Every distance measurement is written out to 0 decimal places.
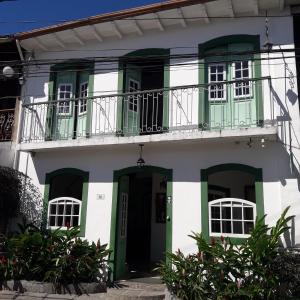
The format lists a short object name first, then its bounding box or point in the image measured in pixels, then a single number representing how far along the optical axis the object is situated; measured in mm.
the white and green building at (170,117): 9055
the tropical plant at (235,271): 7473
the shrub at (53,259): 9047
